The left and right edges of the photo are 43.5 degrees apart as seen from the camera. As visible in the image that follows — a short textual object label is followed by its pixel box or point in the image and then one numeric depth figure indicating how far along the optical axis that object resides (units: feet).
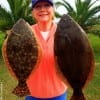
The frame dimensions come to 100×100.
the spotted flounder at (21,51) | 3.19
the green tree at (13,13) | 15.89
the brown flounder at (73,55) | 3.08
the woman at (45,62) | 3.60
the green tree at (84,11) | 16.31
